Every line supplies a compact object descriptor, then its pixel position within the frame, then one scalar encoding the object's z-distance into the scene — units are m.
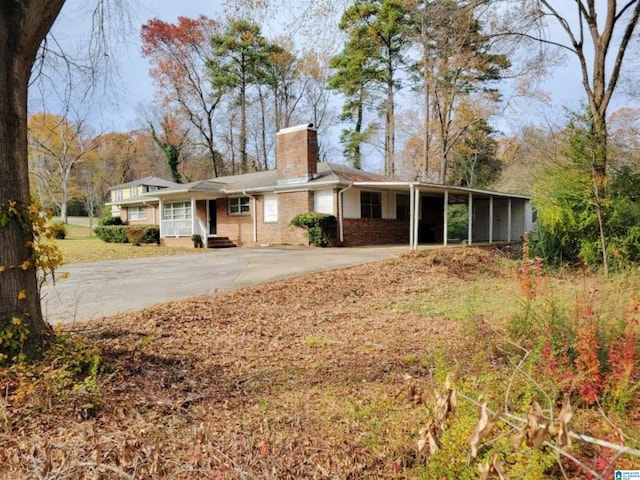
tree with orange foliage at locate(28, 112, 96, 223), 33.31
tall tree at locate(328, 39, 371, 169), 25.49
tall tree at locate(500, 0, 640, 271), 9.56
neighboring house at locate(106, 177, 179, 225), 26.38
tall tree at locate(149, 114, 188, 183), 36.03
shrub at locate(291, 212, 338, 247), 16.53
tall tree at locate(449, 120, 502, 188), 30.16
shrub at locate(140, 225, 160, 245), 22.39
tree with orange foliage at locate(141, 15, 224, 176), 31.69
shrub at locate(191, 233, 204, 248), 19.61
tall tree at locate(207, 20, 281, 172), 30.04
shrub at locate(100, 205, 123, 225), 29.84
